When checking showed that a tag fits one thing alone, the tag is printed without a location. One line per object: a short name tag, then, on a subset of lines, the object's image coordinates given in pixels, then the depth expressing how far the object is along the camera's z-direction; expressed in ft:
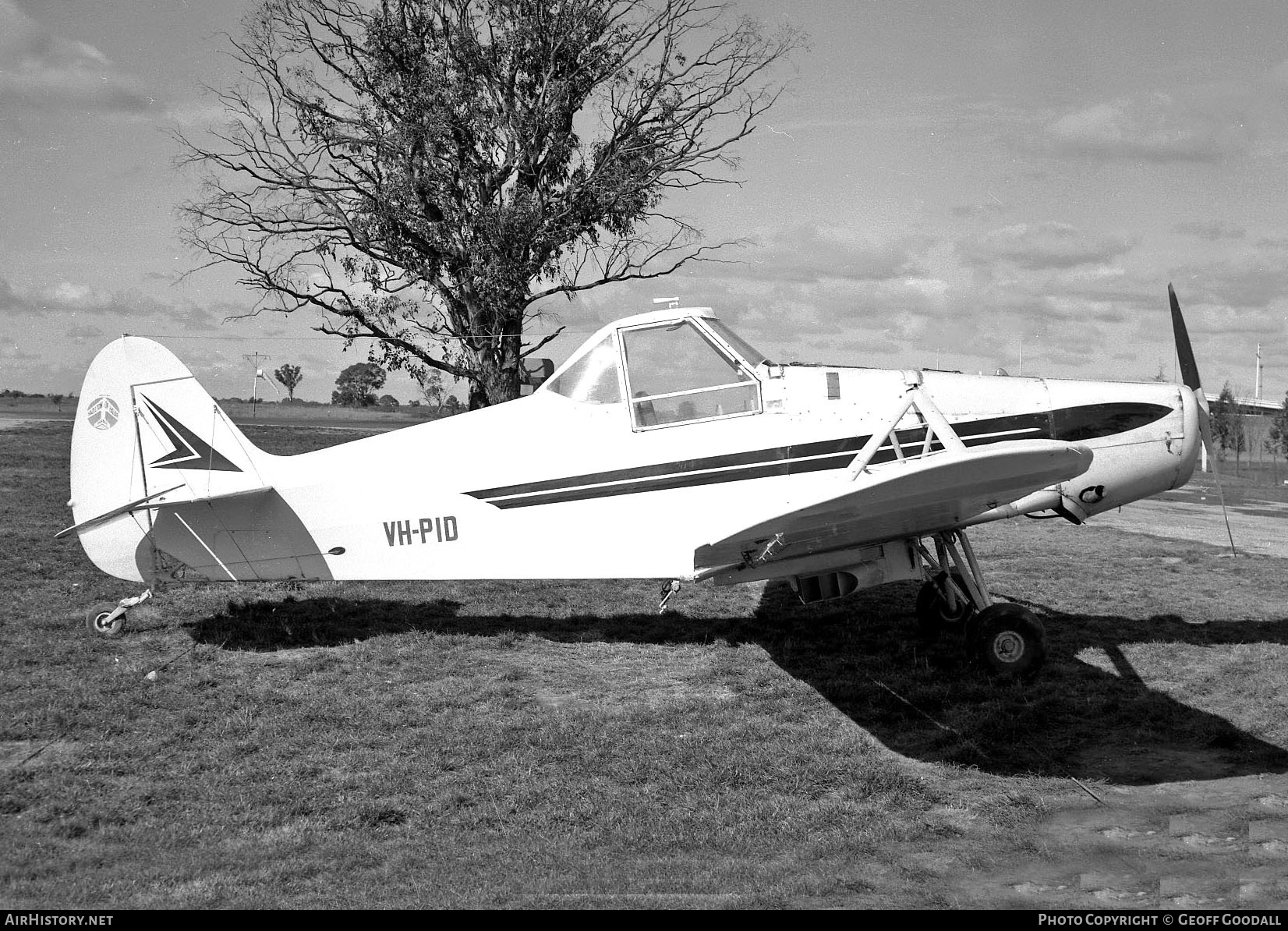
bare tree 53.98
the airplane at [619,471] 23.20
